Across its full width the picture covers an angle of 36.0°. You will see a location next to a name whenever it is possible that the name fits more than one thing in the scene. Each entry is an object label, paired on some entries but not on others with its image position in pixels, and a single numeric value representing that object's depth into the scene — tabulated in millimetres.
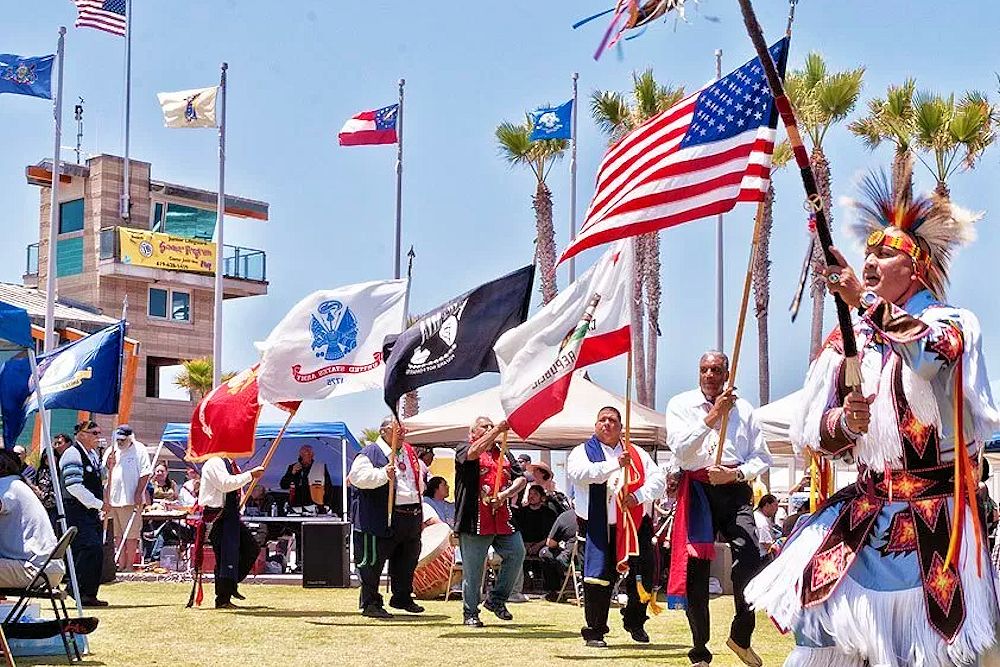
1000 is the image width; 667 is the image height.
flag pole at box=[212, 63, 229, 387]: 32406
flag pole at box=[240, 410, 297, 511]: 14688
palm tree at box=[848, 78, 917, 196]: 33250
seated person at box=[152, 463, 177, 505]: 26608
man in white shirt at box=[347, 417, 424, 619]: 14172
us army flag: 13859
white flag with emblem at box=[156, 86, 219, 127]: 31734
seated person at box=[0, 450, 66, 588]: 9750
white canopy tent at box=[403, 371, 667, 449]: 19891
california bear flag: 10797
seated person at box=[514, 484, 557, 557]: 17609
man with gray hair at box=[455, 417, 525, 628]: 13188
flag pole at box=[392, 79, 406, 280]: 33750
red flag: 14492
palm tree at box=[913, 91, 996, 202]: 32906
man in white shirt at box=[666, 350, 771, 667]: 8898
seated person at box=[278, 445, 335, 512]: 22719
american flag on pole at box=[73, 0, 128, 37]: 29047
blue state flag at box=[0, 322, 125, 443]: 13273
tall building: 49469
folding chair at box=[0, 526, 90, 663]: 9648
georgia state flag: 31297
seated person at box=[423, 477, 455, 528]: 18812
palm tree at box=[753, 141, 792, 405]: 38188
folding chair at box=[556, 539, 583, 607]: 16359
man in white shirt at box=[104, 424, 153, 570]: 18609
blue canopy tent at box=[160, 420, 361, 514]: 24938
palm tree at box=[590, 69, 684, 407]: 36656
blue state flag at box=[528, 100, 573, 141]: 31125
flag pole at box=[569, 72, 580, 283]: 34059
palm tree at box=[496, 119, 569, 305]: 38562
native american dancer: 4969
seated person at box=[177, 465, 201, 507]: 23500
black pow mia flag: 12398
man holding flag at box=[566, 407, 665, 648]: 11039
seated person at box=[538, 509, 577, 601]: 17062
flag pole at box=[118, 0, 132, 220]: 40688
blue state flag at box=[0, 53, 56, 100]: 28734
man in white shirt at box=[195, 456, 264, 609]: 14734
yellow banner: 49188
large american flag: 7859
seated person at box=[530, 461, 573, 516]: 17734
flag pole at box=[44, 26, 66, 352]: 29094
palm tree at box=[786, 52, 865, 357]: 33750
